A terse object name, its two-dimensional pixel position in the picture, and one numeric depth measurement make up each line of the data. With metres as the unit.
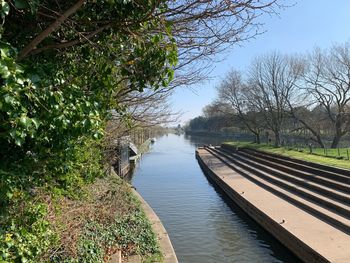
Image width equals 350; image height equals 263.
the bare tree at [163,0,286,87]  5.84
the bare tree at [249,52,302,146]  50.12
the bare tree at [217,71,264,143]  57.60
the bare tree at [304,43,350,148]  44.84
